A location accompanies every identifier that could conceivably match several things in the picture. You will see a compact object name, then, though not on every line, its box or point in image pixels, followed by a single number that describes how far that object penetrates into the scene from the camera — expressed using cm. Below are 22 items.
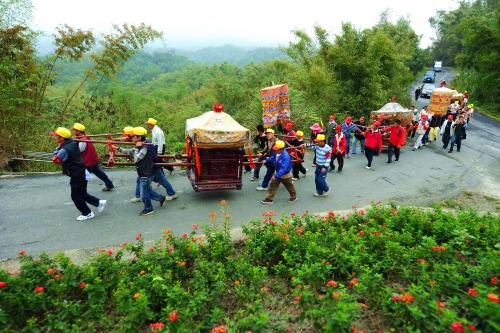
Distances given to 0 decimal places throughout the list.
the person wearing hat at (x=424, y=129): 1318
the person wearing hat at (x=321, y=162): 788
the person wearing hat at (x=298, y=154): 884
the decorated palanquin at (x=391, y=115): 1242
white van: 4860
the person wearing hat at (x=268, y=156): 798
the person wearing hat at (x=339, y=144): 961
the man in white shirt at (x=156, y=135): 764
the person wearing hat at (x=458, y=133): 1228
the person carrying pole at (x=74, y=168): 579
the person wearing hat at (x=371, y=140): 1040
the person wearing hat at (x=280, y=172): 720
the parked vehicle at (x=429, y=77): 3694
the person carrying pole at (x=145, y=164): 638
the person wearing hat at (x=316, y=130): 989
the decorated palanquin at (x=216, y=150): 662
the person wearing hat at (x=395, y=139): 1105
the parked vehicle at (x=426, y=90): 3130
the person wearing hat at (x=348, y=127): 1118
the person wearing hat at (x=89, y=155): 673
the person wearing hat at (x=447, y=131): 1297
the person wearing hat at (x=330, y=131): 1107
